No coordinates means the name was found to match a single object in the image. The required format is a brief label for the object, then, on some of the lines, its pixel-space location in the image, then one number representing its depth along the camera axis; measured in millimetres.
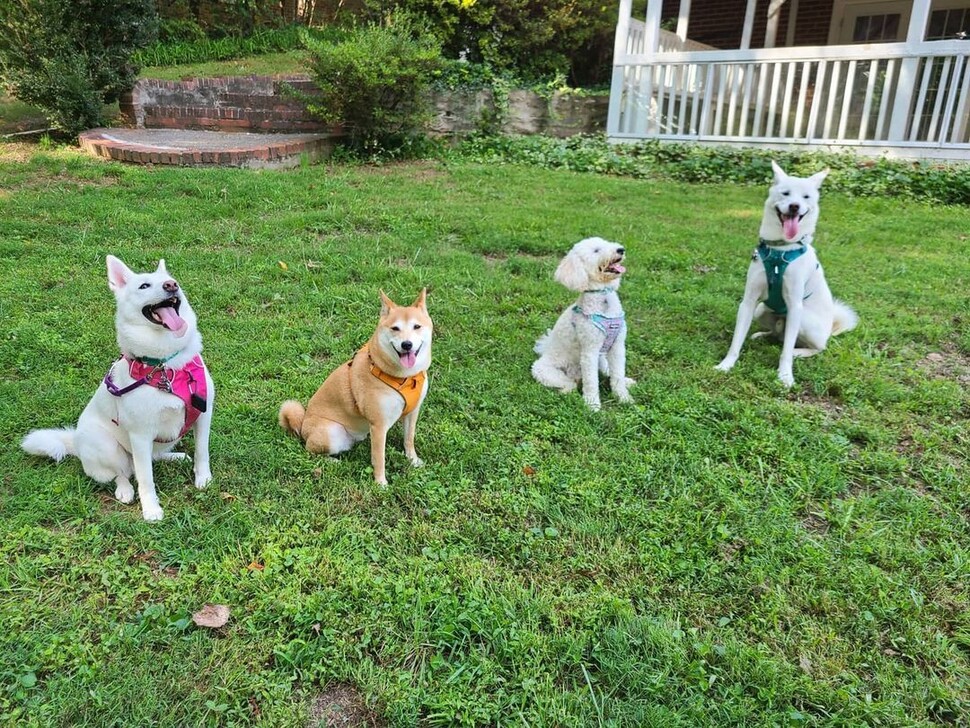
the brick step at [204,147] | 8203
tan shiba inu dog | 2896
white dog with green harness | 4070
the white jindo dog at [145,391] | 2645
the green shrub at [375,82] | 8742
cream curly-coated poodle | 3705
